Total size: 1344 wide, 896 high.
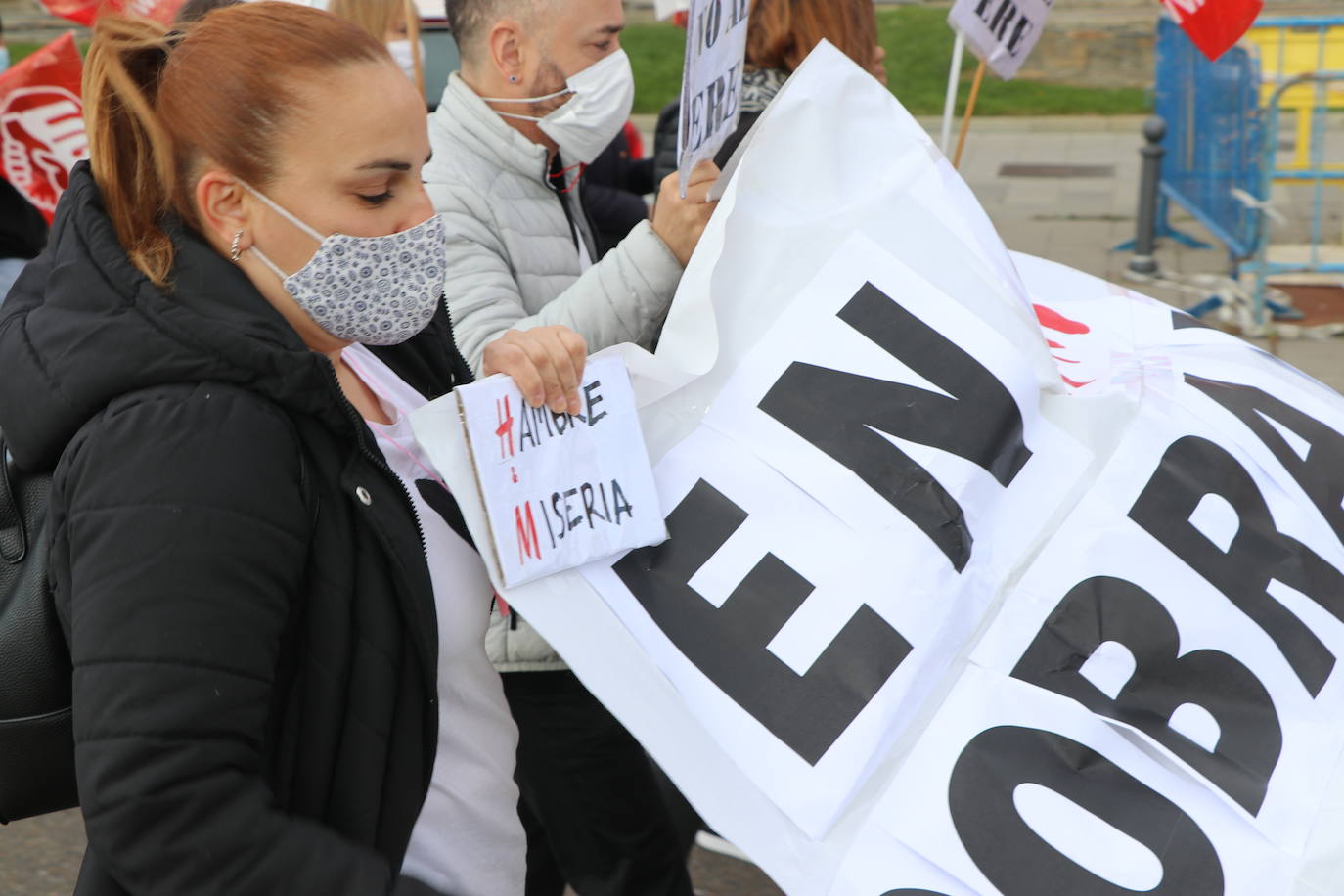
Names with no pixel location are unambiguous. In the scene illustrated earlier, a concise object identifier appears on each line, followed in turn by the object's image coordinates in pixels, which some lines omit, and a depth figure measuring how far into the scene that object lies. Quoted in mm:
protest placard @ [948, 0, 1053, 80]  3361
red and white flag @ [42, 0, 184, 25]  4879
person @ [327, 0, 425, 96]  3627
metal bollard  7664
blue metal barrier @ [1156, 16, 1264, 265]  6883
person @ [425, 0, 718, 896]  2426
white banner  1705
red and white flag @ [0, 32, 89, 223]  4207
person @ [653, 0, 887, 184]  2824
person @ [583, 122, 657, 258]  3885
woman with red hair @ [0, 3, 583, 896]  1383
